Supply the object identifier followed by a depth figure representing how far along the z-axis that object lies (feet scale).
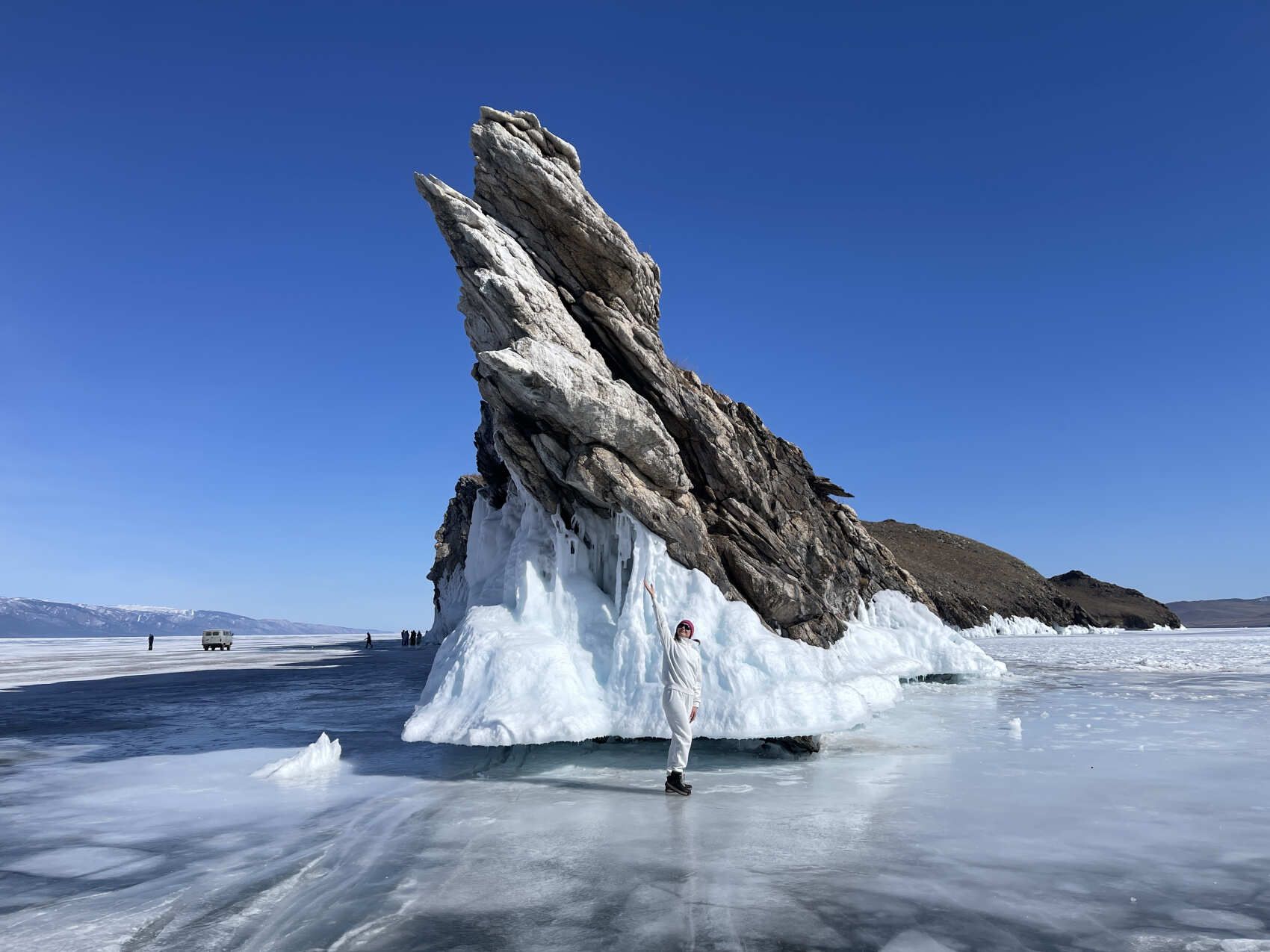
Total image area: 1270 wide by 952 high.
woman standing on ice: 32.73
